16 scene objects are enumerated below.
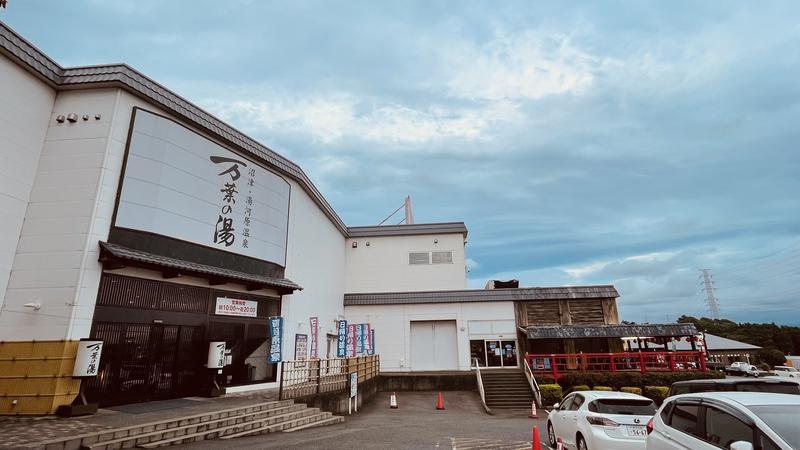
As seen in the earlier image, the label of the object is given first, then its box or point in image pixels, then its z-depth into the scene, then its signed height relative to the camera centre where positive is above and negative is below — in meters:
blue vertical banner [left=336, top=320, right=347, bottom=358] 17.59 -0.13
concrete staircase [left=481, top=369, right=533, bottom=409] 19.53 -2.46
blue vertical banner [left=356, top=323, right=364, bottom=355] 20.39 +0.04
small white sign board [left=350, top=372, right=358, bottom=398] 16.19 -1.76
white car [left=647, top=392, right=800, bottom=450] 4.25 -0.93
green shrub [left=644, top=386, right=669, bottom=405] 18.28 -2.33
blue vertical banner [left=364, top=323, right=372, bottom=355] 21.05 -0.16
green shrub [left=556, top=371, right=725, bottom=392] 19.78 -1.83
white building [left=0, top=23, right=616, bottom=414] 11.26 +3.21
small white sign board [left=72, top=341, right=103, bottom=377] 10.68 -0.55
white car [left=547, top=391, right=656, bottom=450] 7.59 -1.54
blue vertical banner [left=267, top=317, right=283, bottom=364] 14.36 +0.09
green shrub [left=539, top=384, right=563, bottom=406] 18.50 -2.41
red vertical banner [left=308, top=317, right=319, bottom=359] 18.85 +0.44
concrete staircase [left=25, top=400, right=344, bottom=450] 8.54 -2.15
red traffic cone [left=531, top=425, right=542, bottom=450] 8.30 -2.04
